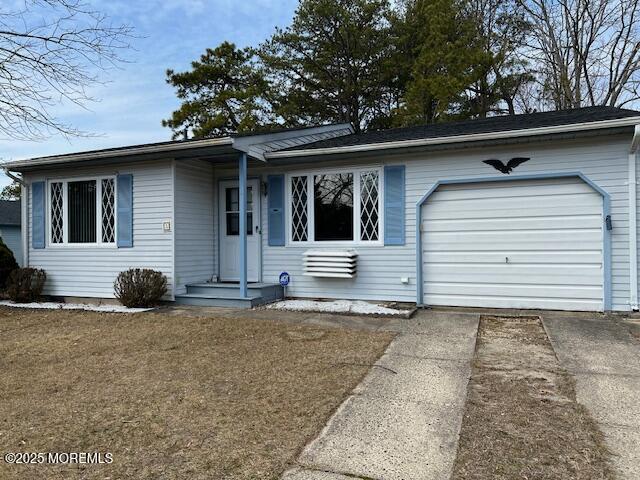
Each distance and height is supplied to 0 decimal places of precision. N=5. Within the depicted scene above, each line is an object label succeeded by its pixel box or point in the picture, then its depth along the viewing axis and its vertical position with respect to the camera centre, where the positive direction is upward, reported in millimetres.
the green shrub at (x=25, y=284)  8625 -827
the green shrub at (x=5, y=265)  9246 -497
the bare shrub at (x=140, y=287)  7656 -797
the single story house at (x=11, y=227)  21812 +630
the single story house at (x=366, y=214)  6418 +395
